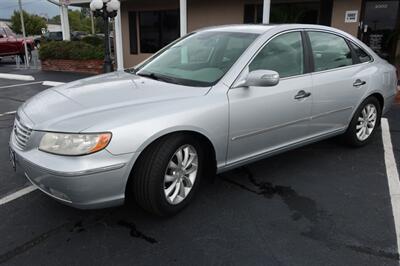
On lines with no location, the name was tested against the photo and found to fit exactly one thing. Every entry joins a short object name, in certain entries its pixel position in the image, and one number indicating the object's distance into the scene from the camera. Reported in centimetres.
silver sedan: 251
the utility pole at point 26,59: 1522
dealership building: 1091
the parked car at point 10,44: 1719
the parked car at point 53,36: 3098
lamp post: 981
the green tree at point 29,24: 5575
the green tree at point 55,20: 10481
